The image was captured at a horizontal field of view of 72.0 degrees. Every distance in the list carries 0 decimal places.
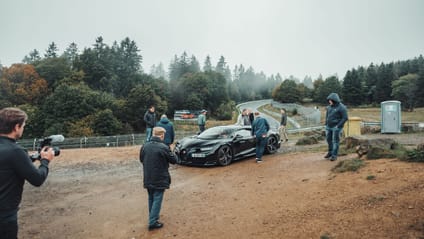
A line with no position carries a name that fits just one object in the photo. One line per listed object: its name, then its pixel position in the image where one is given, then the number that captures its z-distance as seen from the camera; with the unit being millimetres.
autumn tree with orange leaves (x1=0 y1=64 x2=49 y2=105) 54312
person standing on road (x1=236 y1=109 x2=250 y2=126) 14731
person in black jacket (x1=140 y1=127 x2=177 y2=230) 4996
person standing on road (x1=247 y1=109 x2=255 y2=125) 14753
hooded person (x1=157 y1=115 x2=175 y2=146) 10227
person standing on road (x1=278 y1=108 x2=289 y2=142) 15180
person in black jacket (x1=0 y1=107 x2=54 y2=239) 2691
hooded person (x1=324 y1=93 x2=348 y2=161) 8711
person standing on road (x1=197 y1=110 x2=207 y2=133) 15117
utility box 15477
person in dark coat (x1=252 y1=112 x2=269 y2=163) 10102
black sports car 9953
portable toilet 16070
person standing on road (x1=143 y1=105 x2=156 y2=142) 12495
